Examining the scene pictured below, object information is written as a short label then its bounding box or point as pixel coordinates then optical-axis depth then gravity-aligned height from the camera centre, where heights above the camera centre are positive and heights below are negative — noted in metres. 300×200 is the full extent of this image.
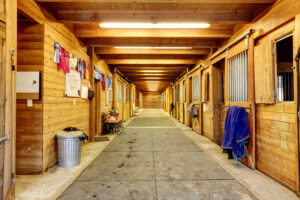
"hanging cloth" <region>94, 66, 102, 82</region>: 5.27 +0.96
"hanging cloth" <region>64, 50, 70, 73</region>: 3.42 +0.88
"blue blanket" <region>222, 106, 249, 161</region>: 2.96 -0.62
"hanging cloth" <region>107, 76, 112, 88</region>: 6.92 +0.92
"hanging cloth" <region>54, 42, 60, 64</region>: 3.09 +0.98
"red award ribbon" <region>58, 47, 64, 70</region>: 3.23 +0.89
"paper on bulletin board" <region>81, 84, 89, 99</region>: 4.35 +0.32
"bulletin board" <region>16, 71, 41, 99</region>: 2.73 +0.30
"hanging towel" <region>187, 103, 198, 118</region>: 6.32 -0.36
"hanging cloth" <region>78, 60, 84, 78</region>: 4.23 +0.90
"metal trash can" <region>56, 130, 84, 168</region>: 2.95 -0.86
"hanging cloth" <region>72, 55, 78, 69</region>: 3.81 +1.00
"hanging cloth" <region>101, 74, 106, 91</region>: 6.23 +0.78
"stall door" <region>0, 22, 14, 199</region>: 1.82 -0.24
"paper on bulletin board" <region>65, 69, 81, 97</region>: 3.59 +0.44
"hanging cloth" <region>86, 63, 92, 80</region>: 4.69 +0.97
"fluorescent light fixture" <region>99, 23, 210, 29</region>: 3.76 +1.82
